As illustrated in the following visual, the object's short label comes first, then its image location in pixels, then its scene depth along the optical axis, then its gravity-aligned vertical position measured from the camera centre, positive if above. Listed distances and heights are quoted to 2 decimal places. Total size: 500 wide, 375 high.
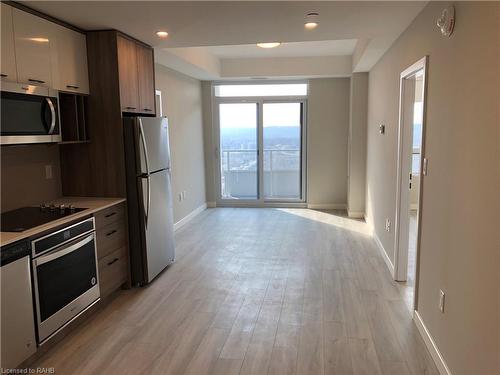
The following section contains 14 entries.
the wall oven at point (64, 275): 2.53 -0.96
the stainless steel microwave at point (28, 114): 2.50 +0.16
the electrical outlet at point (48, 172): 3.40 -0.29
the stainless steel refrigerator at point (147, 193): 3.59 -0.53
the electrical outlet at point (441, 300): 2.44 -1.02
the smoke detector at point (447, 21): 2.24 +0.66
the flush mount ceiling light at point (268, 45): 4.99 +1.16
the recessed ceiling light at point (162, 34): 3.54 +0.94
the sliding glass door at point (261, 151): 7.38 -0.28
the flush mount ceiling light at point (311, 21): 3.01 +0.93
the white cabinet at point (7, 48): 2.55 +0.59
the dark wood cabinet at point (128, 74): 3.53 +0.59
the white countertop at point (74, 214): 2.33 -0.57
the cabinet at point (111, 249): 3.26 -0.97
